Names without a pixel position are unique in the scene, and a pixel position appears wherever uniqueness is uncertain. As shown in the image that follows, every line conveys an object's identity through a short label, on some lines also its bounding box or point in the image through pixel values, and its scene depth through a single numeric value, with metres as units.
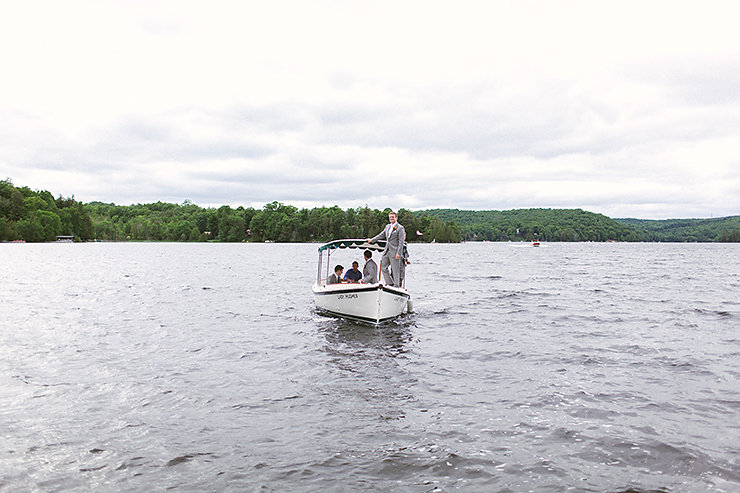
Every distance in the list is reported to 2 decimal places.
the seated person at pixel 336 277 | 20.69
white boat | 17.83
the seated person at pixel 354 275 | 20.77
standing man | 19.02
